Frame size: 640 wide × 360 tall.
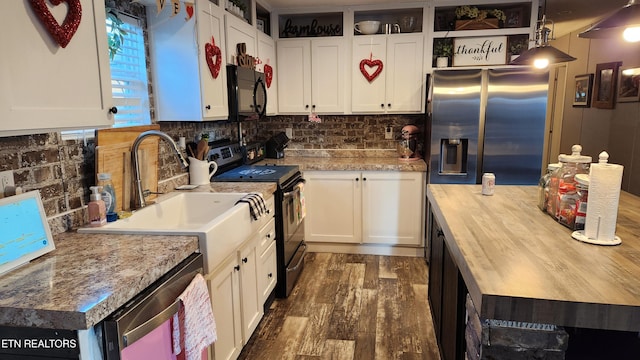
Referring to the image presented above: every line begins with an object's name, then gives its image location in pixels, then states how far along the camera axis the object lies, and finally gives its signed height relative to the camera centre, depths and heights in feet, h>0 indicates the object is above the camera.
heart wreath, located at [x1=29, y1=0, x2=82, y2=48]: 4.08 +1.04
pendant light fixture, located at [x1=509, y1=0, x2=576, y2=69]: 7.06 +1.11
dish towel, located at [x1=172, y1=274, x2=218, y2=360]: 4.75 -2.50
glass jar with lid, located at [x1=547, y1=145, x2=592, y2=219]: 5.81 -0.77
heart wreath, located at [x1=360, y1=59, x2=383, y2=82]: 13.09 +1.66
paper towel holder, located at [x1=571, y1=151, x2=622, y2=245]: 5.05 -1.50
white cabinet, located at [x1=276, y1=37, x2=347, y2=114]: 13.38 +1.45
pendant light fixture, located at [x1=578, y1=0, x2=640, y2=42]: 4.63 +1.13
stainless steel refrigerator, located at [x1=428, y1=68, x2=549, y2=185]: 11.33 -0.15
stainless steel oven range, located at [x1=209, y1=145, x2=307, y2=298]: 9.87 -1.97
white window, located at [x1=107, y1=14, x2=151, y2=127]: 7.39 +0.76
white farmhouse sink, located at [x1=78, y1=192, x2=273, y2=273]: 5.70 -1.70
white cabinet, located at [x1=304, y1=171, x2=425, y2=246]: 12.62 -2.77
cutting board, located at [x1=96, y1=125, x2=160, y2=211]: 6.45 -0.69
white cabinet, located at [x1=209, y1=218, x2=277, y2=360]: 6.45 -3.15
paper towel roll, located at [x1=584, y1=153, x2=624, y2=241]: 4.75 -0.98
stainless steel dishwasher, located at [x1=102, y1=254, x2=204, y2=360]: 3.77 -2.05
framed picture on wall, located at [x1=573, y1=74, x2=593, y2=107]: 17.43 +1.25
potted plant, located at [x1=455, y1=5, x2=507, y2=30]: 12.64 +3.14
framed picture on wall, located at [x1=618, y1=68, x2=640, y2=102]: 14.06 +1.22
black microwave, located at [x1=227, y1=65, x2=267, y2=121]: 9.62 +0.65
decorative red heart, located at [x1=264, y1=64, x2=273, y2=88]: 12.60 +1.41
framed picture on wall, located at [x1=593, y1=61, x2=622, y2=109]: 15.52 +1.33
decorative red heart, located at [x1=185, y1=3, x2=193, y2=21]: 7.86 +2.09
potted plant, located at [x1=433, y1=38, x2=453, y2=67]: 12.86 +2.15
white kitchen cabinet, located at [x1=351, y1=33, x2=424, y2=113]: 12.92 +1.39
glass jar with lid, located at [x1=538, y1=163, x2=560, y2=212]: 6.63 -1.18
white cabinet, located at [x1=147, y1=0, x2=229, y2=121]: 8.08 +1.10
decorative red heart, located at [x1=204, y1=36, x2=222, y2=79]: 8.50 +1.34
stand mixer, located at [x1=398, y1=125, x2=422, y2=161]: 13.32 -0.84
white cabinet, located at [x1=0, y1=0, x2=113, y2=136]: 3.84 +0.48
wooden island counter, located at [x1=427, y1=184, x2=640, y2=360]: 3.62 -1.59
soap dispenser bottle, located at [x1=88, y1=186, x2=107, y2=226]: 5.90 -1.31
